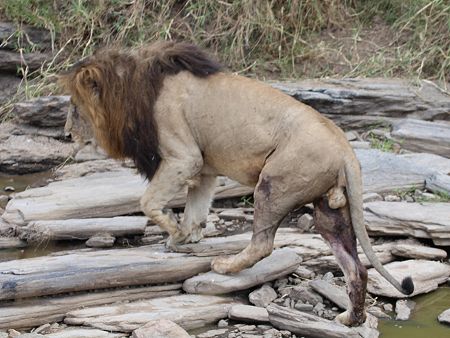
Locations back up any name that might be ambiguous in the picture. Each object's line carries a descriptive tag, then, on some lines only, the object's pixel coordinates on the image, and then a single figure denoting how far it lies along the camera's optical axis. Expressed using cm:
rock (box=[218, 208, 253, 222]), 1367
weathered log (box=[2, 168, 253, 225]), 1309
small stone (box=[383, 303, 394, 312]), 1103
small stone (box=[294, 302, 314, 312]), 1089
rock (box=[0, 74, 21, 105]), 2005
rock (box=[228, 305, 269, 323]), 1045
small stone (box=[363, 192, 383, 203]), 1370
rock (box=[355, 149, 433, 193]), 1420
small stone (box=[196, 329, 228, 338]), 1016
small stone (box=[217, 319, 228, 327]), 1049
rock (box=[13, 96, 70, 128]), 1739
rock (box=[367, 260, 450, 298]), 1124
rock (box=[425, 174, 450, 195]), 1391
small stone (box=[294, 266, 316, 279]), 1166
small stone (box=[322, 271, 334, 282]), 1166
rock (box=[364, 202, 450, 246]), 1233
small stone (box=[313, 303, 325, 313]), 1085
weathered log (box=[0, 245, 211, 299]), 1037
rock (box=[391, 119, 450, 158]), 1619
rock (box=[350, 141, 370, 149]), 1596
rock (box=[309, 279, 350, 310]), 1085
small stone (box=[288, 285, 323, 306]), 1105
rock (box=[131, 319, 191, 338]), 953
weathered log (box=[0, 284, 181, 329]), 1012
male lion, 1023
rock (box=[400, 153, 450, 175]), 1493
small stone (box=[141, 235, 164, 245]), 1284
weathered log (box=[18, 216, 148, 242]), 1248
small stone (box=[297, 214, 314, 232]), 1305
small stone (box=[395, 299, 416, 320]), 1077
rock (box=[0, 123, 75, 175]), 1687
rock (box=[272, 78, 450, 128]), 1695
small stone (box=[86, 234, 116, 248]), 1240
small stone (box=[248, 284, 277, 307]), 1093
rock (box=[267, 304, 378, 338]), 991
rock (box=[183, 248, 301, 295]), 1098
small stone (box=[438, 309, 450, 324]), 1058
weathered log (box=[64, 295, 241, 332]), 1005
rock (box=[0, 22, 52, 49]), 2012
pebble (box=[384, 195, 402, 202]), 1386
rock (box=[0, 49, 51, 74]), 2012
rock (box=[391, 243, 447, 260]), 1210
